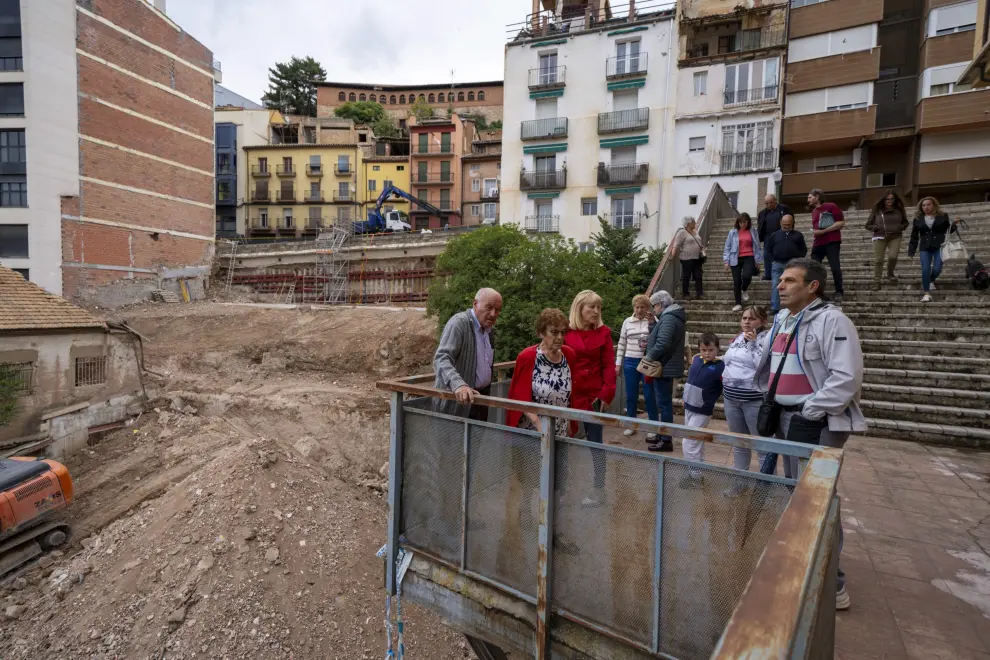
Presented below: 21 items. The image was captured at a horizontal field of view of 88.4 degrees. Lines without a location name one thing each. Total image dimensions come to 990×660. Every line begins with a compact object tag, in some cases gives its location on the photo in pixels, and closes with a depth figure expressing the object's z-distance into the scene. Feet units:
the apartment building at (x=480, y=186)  147.45
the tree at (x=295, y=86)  197.67
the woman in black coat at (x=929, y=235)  26.89
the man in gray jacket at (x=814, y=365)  9.42
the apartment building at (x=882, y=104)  73.56
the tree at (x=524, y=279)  40.44
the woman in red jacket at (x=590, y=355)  14.02
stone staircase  21.20
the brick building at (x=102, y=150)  79.61
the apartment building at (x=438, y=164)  150.61
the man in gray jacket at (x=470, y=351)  12.53
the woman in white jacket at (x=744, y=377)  14.17
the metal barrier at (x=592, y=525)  7.39
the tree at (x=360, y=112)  187.52
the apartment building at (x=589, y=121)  87.71
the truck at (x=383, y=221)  119.03
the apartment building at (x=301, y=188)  151.02
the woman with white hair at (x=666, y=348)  17.87
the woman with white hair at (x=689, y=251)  31.86
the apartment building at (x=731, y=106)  81.25
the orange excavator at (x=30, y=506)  34.78
